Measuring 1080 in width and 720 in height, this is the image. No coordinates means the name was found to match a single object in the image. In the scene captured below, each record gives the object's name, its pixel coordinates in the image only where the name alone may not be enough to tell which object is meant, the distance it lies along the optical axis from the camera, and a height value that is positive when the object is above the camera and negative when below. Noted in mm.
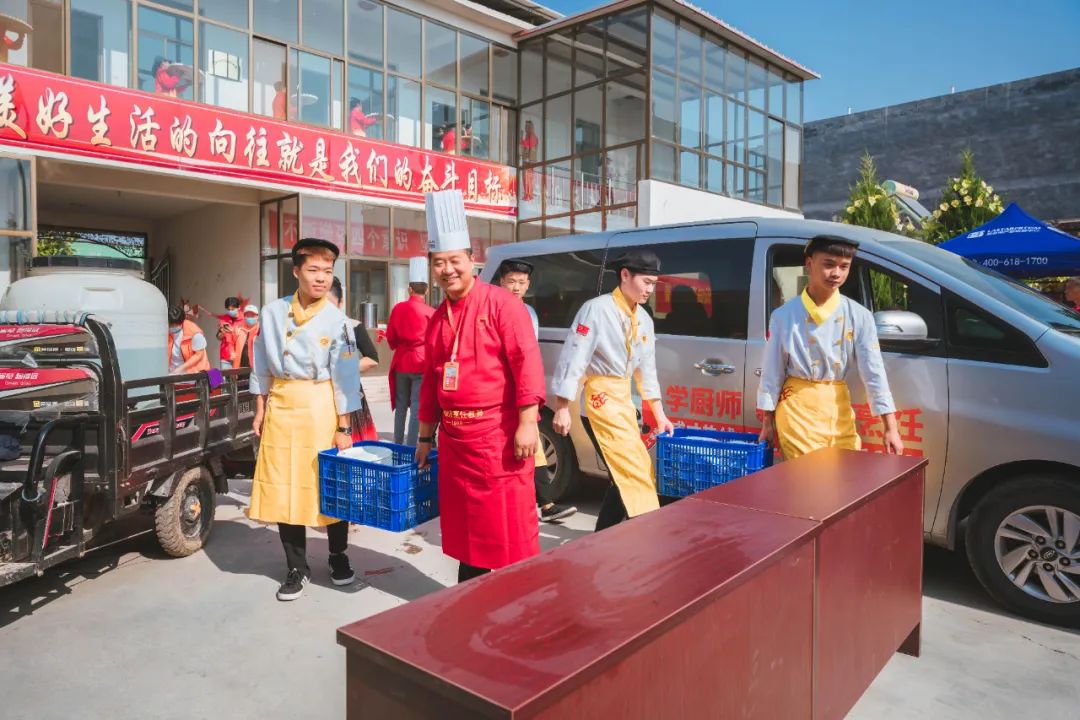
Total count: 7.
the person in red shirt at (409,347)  6656 -258
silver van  3498 -265
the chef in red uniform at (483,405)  3117 -357
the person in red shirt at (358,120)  14641 +3856
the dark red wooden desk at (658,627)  1247 -570
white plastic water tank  5207 +78
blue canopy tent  7797 +858
